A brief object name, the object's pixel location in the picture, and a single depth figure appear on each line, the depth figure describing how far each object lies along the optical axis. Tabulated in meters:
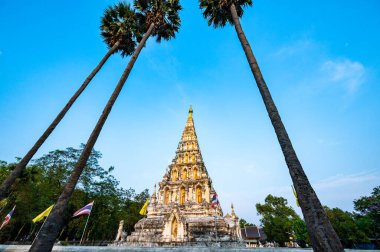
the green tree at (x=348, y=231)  26.27
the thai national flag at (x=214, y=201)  18.56
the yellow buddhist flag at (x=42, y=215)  14.32
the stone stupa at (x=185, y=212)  20.41
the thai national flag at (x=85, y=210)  15.71
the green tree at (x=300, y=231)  31.30
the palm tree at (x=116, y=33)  11.74
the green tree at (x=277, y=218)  38.44
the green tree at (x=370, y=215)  26.17
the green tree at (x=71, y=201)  24.07
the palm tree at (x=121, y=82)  4.74
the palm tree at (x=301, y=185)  3.47
